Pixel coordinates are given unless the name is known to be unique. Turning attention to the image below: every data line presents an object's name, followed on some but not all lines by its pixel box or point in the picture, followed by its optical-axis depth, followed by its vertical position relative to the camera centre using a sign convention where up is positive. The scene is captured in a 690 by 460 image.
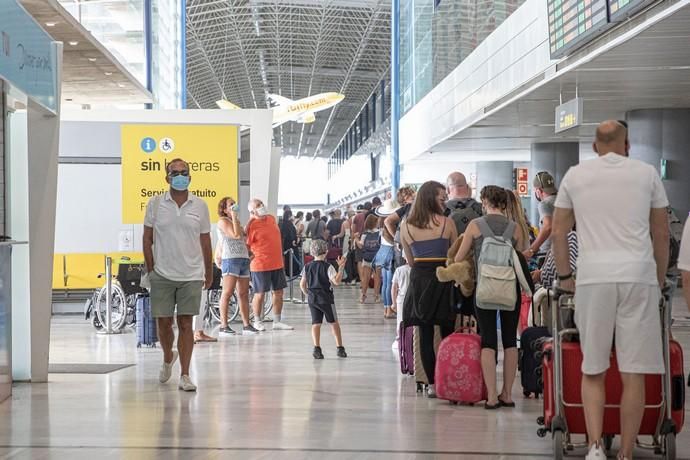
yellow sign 13.12 +0.77
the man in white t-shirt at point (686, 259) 5.07 -0.15
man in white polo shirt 7.97 -0.19
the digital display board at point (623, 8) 9.30 +1.83
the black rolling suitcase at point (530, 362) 7.09 -0.88
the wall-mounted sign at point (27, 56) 7.26 +1.19
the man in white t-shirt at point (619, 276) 4.87 -0.22
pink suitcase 7.13 -0.91
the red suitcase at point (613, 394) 5.15 -0.78
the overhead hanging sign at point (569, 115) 12.03 +1.21
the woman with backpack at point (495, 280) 6.81 -0.33
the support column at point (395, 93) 29.28 +3.68
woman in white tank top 12.61 -0.35
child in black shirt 10.11 -0.56
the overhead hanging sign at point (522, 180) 27.91 +1.14
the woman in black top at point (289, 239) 19.92 -0.22
